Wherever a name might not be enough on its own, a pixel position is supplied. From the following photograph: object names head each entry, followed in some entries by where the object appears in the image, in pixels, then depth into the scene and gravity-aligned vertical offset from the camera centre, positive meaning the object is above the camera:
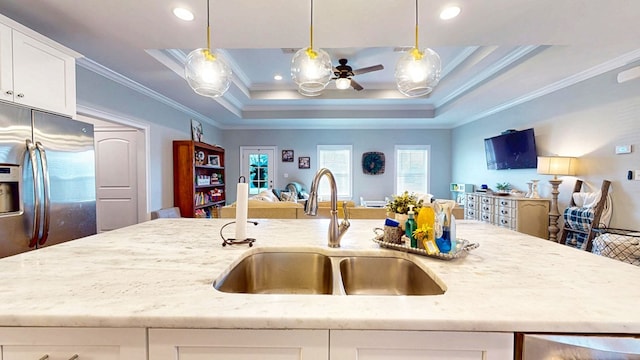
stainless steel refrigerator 1.73 -0.02
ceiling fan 3.83 +1.48
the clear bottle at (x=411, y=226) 1.18 -0.23
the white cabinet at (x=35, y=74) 1.79 +0.75
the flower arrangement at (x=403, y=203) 1.33 -0.14
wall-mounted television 4.27 +0.41
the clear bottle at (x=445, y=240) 1.09 -0.26
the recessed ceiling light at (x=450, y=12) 2.04 +1.26
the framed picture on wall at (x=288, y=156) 7.14 +0.50
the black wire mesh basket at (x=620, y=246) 2.57 -0.71
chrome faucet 1.28 -0.19
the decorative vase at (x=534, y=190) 4.10 -0.24
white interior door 3.97 +0.01
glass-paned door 7.16 +0.27
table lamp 3.51 +0.04
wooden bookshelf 4.63 -0.06
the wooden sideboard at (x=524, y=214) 3.94 -0.60
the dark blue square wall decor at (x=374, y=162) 7.09 +0.33
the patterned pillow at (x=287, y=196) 5.90 -0.47
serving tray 1.08 -0.32
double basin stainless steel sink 1.15 -0.45
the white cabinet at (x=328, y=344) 0.68 -0.43
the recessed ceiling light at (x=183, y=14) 2.07 +1.27
